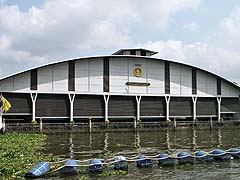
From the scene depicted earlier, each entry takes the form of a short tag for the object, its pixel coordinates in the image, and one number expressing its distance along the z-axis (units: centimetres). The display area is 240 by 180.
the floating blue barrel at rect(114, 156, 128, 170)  1642
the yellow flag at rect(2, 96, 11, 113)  3942
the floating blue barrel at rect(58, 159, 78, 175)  1549
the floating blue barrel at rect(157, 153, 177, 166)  1759
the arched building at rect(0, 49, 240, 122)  4531
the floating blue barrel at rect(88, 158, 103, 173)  1592
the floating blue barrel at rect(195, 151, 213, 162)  1856
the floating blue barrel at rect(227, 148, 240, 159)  1947
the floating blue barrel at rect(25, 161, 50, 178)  1449
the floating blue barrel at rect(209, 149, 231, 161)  1883
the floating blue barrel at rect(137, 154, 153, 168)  1717
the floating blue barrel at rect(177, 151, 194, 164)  1803
